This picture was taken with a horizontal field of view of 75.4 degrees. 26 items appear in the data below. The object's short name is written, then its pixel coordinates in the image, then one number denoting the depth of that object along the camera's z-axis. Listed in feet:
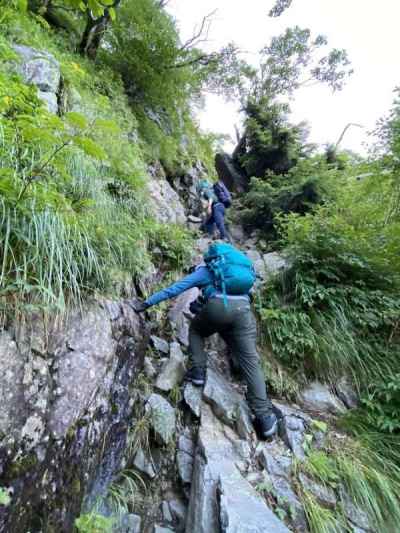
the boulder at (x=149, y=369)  9.78
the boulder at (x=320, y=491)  7.26
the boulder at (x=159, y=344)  11.00
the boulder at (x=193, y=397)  9.17
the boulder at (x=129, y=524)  6.48
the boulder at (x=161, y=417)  8.28
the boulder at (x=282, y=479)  6.75
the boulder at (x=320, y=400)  10.31
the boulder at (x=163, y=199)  18.69
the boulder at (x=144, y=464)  7.68
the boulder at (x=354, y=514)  7.10
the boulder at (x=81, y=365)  6.11
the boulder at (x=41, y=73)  10.99
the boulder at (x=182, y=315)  12.48
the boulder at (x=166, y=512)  6.95
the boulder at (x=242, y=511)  5.68
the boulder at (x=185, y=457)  7.68
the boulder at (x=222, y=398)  9.12
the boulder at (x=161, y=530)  6.60
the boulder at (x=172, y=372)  9.62
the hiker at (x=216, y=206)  23.67
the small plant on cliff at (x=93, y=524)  5.64
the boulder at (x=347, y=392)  10.66
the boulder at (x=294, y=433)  8.38
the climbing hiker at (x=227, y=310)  9.51
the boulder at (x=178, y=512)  6.86
